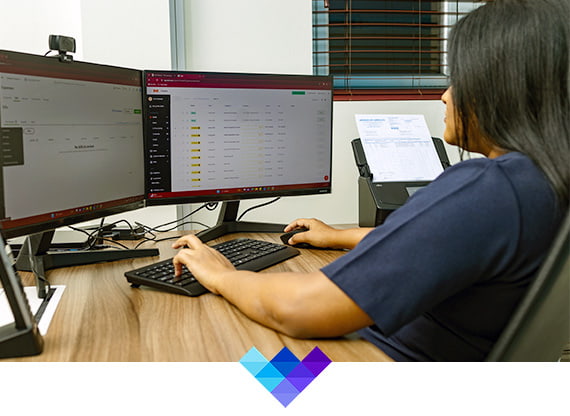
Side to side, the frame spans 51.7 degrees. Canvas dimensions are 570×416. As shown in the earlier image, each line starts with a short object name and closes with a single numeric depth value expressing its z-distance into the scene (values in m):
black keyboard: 1.10
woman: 0.73
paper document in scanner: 1.83
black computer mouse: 1.54
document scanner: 1.75
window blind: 2.24
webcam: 1.20
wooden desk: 0.83
